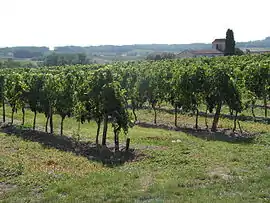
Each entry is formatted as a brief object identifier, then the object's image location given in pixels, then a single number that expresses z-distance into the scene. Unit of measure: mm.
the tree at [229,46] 107812
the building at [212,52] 139125
